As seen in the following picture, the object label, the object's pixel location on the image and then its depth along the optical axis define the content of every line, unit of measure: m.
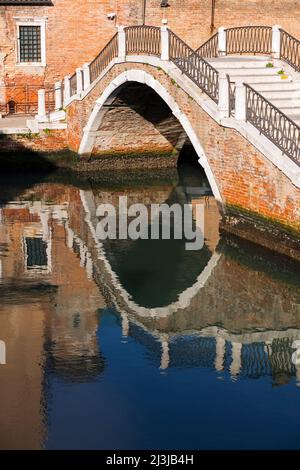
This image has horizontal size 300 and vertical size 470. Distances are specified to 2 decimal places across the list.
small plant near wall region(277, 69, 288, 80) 17.95
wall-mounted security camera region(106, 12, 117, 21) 29.33
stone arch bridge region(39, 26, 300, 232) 14.72
